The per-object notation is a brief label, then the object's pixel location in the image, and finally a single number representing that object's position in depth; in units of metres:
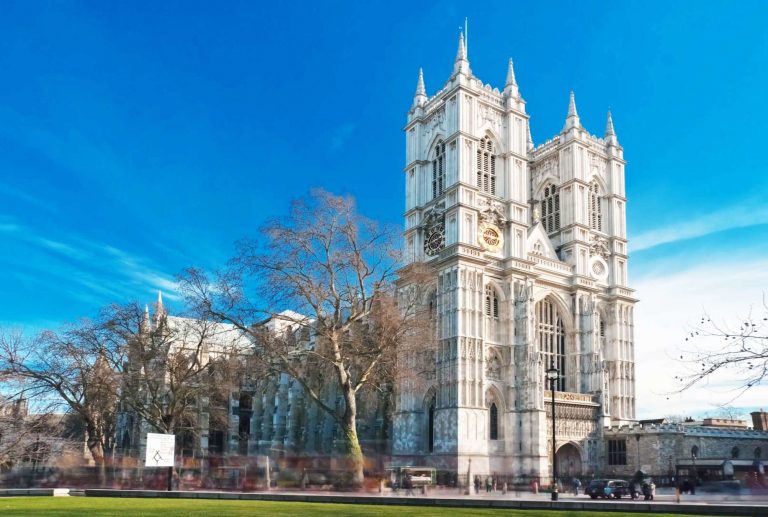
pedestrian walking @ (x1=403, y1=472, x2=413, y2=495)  35.72
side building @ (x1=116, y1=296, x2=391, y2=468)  47.34
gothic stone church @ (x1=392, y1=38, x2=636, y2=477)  51.50
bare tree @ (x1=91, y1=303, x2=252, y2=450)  41.88
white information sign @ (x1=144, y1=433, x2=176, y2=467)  30.69
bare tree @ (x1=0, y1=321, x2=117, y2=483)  40.38
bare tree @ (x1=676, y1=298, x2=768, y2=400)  9.53
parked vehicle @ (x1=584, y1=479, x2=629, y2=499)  36.00
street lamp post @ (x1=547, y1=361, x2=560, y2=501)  28.95
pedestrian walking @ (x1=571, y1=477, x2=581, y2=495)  39.83
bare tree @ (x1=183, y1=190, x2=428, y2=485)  33.53
